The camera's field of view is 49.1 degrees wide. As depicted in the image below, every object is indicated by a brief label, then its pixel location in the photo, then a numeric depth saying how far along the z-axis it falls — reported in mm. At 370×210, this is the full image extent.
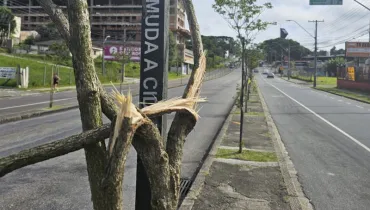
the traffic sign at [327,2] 21142
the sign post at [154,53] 3152
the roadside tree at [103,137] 2191
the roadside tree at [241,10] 10803
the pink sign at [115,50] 54375
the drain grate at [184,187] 6173
